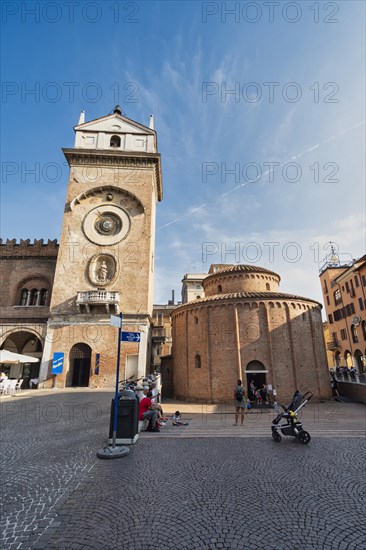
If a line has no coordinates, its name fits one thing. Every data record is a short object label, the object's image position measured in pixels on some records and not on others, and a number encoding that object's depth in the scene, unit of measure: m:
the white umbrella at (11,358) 18.71
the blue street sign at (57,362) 22.03
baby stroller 8.66
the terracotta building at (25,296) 25.17
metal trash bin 8.05
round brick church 21.05
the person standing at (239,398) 11.78
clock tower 22.89
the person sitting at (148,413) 9.98
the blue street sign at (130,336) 8.47
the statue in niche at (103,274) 25.04
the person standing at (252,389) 20.12
